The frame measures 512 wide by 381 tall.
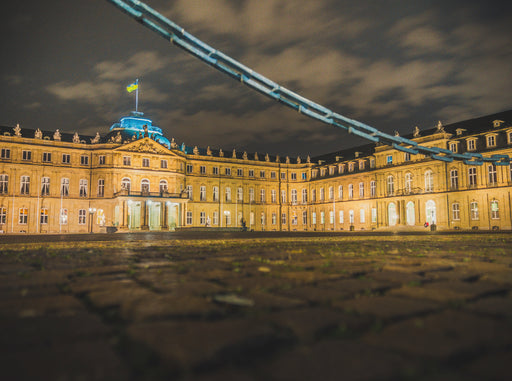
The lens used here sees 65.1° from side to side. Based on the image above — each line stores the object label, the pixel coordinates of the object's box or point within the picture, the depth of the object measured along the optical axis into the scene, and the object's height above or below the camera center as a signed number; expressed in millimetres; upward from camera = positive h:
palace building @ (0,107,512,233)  46312 +5442
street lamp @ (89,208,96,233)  54122 +1573
